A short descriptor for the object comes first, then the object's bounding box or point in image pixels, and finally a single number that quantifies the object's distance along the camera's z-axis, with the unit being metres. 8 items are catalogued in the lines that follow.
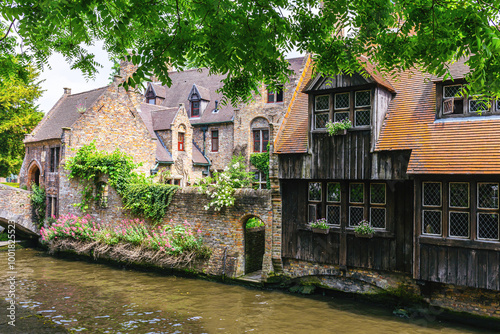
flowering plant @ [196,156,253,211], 14.17
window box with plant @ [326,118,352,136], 11.72
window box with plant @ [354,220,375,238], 11.28
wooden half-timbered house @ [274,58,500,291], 9.64
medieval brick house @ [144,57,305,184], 26.92
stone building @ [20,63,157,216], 20.42
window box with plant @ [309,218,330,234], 12.12
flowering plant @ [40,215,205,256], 14.99
